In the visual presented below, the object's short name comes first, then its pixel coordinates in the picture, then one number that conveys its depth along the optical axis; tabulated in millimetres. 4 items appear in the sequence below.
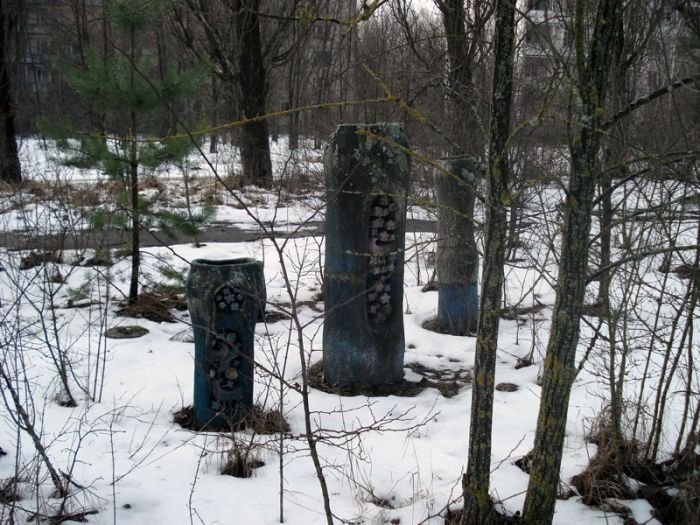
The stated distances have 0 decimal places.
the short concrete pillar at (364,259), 4152
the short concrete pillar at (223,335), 3562
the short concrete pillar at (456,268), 5539
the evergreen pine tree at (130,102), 5688
